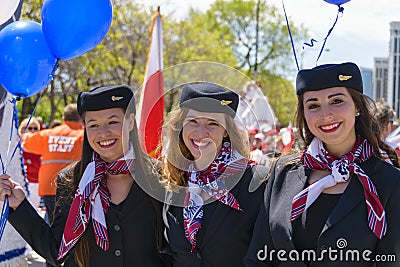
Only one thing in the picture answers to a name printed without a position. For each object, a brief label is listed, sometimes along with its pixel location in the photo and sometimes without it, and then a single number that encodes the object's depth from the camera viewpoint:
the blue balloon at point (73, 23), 3.23
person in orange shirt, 6.66
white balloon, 3.51
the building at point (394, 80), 56.09
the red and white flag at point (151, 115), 3.08
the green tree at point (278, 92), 32.78
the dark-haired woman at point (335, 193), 2.34
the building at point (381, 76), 54.74
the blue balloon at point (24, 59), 3.38
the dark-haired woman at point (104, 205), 2.99
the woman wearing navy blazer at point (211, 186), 2.78
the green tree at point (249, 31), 32.00
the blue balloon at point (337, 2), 3.05
